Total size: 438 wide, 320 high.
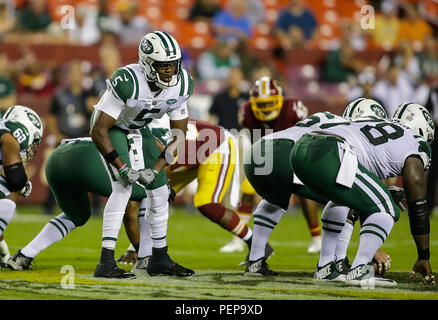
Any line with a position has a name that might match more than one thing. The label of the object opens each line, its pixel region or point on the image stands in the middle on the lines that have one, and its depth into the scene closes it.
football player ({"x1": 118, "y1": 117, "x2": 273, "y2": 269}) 15.00
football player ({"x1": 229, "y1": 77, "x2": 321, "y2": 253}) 16.80
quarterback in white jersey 12.22
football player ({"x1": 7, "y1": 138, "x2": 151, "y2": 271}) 13.60
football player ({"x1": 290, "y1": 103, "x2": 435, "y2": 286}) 11.53
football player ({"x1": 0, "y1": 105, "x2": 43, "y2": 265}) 13.19
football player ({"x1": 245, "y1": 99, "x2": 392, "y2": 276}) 12.98
